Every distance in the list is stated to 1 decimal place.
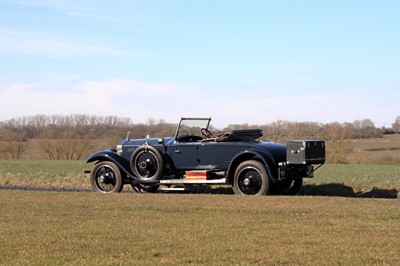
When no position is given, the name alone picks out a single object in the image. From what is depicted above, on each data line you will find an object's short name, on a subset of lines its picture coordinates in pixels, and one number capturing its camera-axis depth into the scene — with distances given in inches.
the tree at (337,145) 1722.4
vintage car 590.9
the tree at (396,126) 3112.7
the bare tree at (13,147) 2269.9
